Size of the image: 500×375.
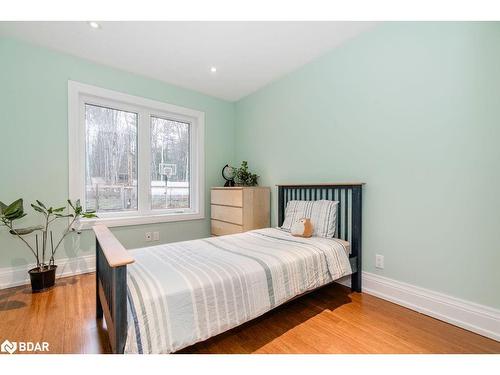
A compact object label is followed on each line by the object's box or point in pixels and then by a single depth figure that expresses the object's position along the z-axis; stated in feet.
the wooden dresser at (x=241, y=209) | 9.77
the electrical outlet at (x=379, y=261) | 6.89
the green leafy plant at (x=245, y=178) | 11.16
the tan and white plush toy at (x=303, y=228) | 7.30
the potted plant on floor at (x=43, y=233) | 6.82
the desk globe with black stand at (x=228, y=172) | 12.20
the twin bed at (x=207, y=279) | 3.41
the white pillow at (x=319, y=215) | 7.41
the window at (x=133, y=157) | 8.82
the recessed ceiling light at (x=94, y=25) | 6.75
